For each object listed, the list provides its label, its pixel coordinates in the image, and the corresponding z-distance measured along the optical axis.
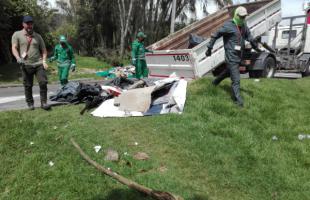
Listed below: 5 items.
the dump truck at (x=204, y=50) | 9.29
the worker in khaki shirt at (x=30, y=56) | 6.67
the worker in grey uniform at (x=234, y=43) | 7.15
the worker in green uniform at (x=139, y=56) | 11.26
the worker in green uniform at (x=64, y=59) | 9.87
